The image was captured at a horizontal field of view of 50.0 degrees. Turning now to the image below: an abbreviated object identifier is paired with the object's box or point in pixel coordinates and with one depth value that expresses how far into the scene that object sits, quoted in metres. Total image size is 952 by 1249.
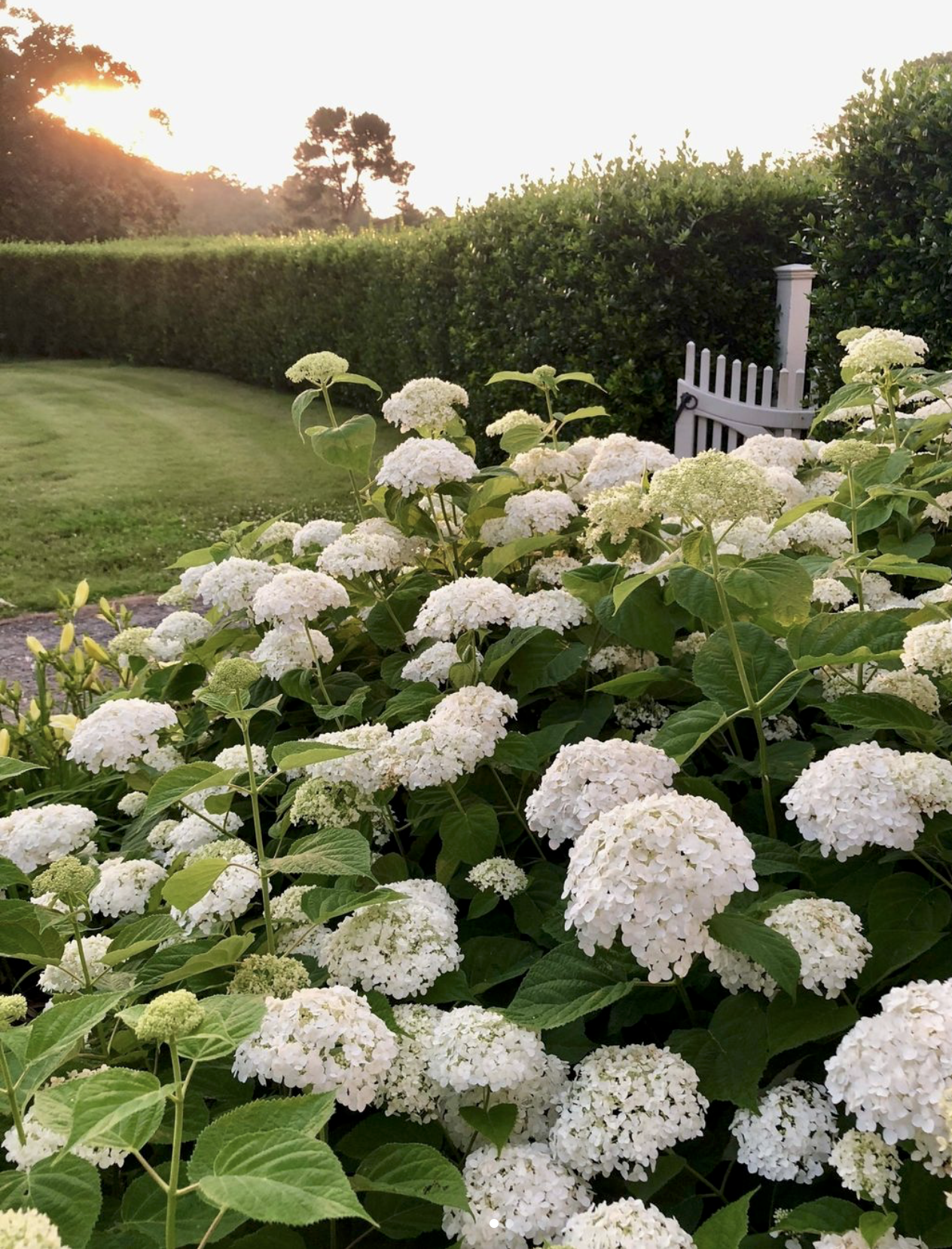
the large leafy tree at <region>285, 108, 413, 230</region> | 54.12
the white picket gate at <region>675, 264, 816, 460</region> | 6.07
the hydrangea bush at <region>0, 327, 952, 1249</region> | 1.02
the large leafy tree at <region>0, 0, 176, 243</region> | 32.50
